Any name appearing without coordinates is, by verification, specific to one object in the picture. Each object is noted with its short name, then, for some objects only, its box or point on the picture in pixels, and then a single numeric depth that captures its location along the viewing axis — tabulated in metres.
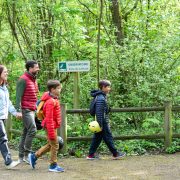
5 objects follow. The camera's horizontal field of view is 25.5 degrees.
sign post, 9.28
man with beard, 7.19
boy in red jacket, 6.61
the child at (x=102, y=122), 7.89
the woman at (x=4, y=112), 6.81
